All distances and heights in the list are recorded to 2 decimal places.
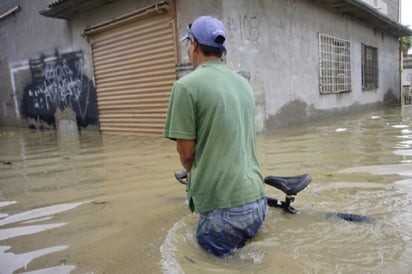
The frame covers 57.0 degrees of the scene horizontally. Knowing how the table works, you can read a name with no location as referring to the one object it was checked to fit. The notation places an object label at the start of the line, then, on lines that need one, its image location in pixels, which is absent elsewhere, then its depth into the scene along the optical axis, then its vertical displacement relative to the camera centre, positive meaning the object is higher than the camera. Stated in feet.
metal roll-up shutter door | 28.02 +1.91
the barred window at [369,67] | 46.89 +1.62
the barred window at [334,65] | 36.19 +1.75
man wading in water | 7.38 -0.98
